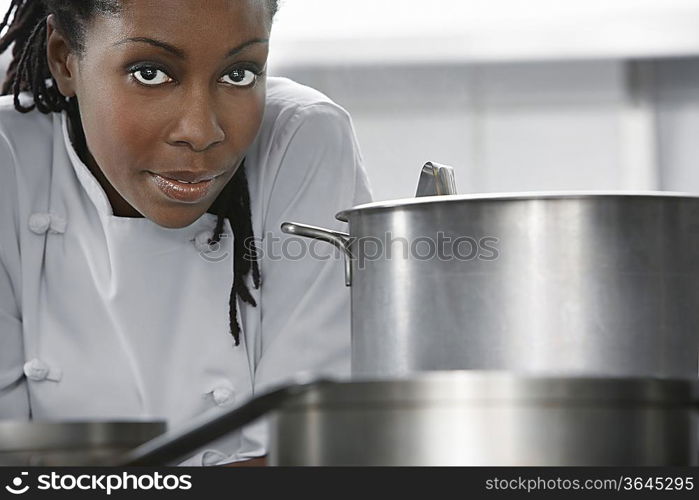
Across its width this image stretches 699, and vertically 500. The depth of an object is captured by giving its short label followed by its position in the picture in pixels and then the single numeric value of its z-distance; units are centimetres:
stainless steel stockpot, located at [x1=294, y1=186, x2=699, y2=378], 115
